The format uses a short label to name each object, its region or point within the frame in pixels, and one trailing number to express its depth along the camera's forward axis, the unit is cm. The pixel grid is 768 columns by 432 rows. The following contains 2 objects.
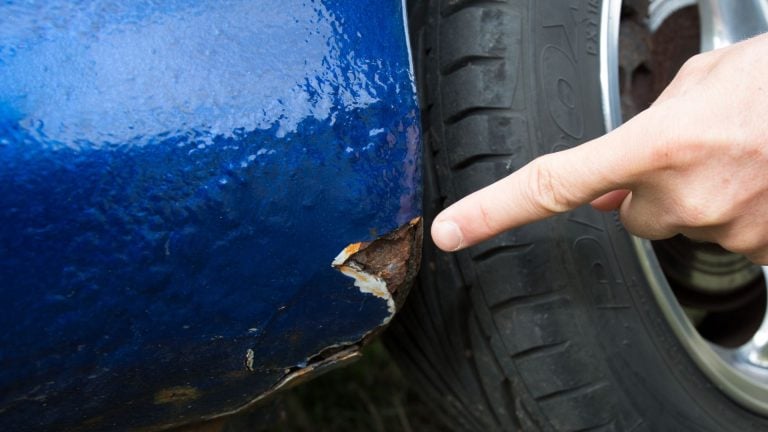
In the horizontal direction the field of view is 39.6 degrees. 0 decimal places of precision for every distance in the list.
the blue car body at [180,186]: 33
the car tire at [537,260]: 43
